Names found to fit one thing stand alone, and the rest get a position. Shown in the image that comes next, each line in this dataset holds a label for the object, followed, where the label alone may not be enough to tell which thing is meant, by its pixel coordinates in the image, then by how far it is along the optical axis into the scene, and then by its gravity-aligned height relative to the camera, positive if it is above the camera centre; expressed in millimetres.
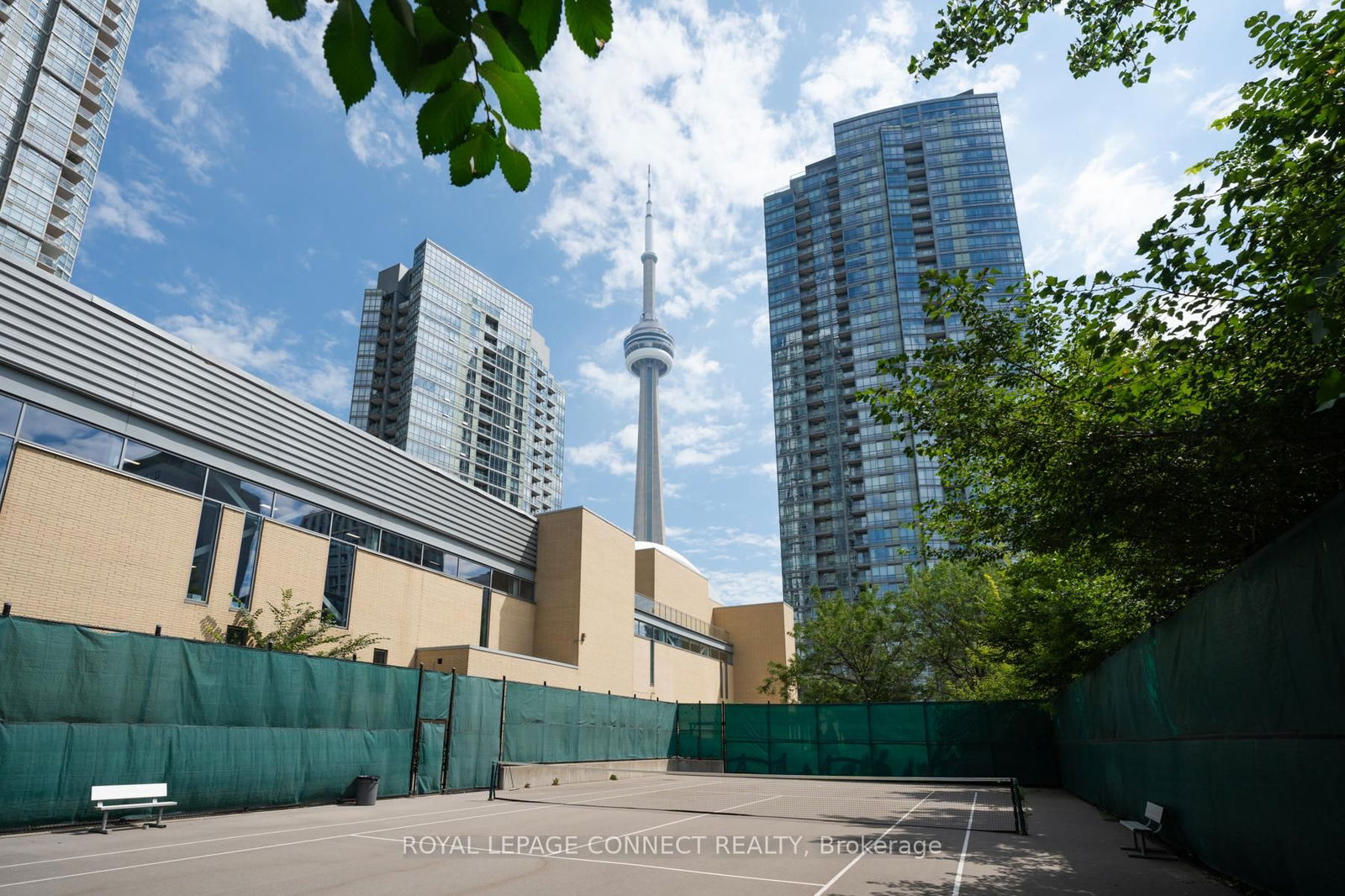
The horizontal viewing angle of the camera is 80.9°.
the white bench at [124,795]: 12398 -1450
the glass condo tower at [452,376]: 99188 +41734
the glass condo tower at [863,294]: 106812 +58246
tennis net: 17578 -2650
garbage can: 18125 -1947
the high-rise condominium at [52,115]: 64062 +48650
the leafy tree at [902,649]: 44969 +2842
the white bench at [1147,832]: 11000 -1838
